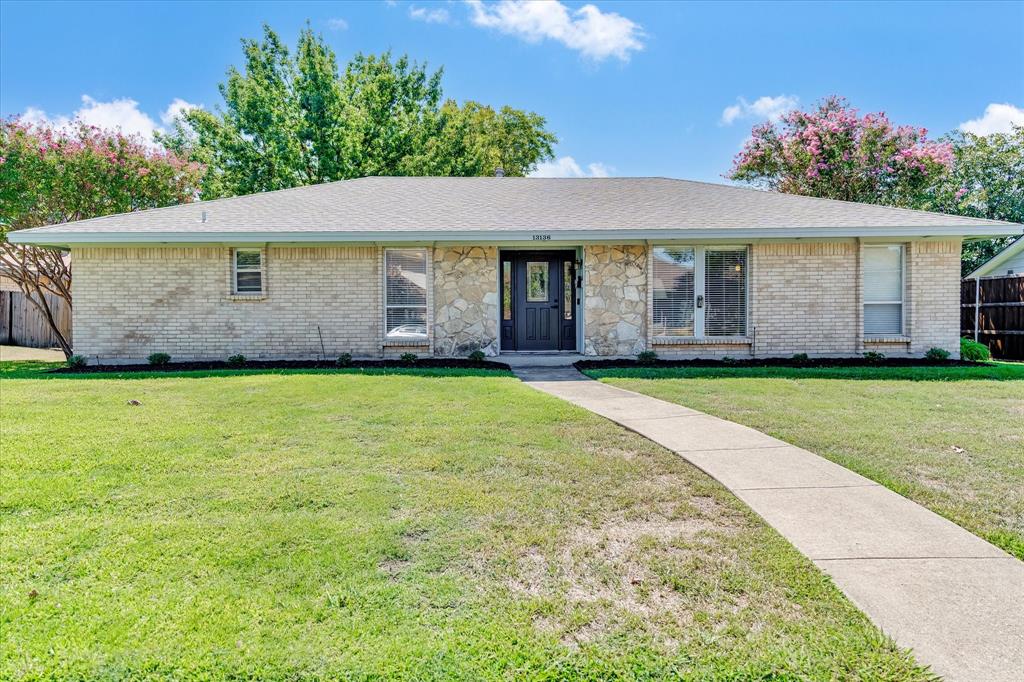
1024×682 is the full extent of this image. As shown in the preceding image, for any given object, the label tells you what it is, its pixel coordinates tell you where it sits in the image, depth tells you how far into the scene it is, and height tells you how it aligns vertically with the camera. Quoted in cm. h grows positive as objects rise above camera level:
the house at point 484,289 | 1153 +82
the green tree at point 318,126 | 2339 +870
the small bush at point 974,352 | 1194 -51
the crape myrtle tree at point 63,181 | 1388 +379
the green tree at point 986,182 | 2728 +692
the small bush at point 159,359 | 1113 -54
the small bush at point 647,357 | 1149 -55
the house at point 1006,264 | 1703 +193
